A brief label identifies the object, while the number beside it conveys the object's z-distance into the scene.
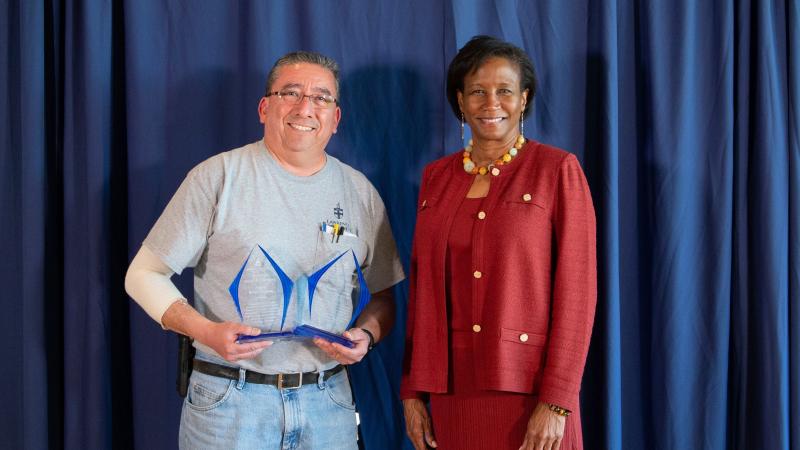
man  1.60
